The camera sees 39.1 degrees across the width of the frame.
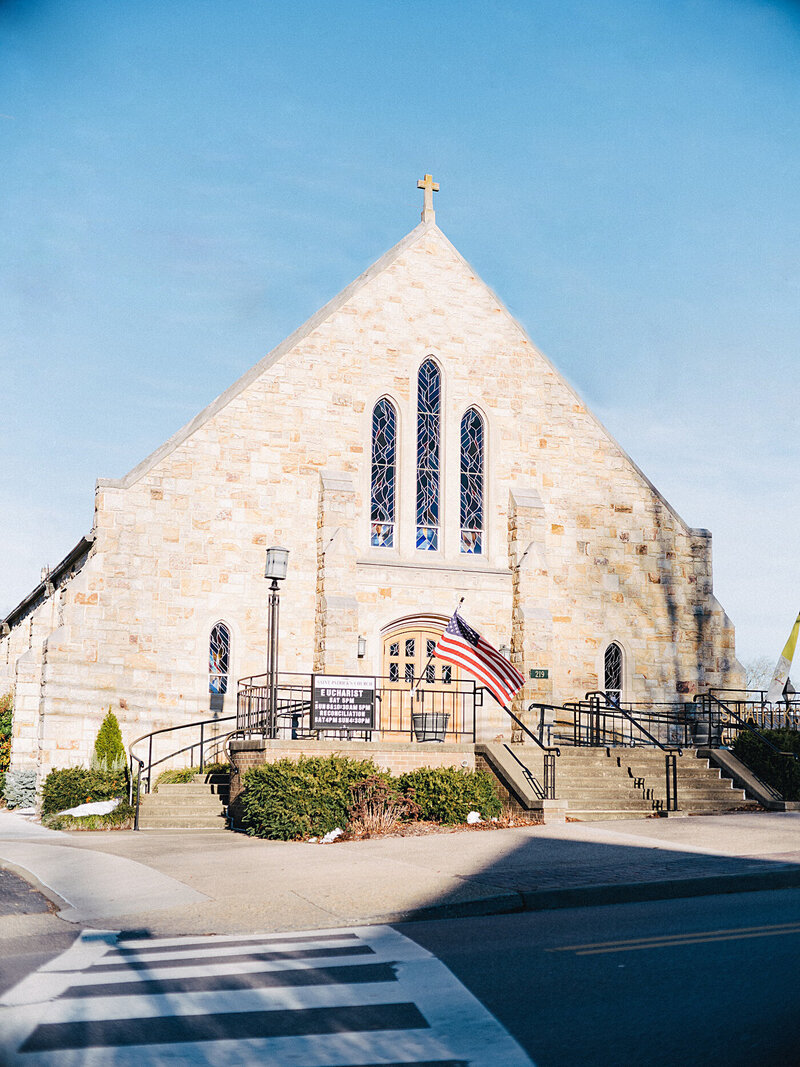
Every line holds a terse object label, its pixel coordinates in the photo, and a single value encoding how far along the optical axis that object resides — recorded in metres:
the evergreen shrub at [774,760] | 19.56
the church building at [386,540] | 22.02
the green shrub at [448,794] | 16.81
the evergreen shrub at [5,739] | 25.56
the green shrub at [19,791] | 22.12
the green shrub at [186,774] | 21.08
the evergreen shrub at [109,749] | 20.84
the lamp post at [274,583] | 19.33
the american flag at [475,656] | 19.36
